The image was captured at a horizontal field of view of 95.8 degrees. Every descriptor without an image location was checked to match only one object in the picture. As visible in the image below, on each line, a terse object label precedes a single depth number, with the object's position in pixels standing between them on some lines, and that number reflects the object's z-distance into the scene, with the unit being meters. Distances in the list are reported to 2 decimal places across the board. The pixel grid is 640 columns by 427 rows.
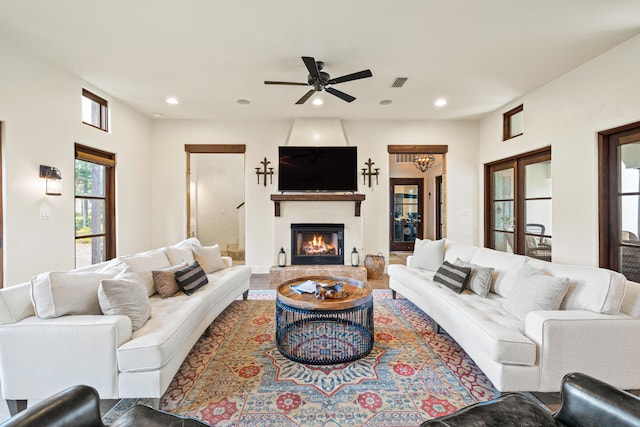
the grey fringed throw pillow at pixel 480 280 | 2.71
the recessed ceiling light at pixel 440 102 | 4.45
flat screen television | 5.04
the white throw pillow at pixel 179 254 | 3.14
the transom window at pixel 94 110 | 3.92
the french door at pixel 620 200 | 2.97
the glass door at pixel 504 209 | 4.80
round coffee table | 2.33
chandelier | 7.16
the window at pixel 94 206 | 3.87
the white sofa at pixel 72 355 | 1.66
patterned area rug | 1.76
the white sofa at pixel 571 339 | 1.78
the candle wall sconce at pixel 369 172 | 5.45
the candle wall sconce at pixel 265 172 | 5.39
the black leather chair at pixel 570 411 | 1.06
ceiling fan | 2.82
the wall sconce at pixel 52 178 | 3.20
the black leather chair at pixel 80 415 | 1.00
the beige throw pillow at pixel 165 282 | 2.66
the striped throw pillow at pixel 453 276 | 2.81
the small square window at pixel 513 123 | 4.50
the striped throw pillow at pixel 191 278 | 2.72
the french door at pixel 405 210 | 8.20
